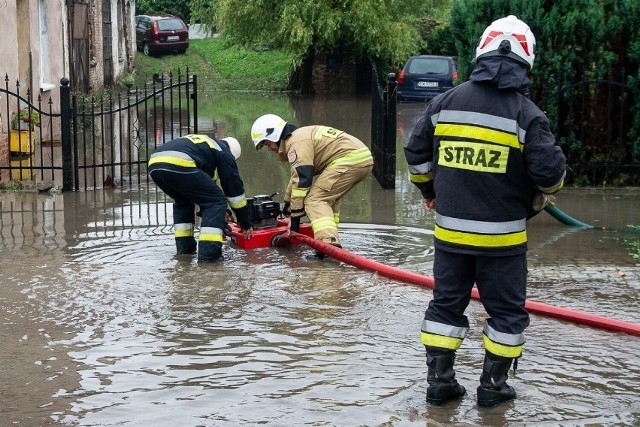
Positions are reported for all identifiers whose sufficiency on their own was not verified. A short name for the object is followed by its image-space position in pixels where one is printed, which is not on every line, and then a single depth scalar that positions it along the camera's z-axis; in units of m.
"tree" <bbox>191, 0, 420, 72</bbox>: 31.92
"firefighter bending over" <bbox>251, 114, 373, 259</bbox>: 9.09
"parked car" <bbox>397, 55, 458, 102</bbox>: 29.05
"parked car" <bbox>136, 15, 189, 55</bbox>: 42.97
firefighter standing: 5.17
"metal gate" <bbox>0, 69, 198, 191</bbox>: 13.09
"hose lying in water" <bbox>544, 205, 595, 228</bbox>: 10.25
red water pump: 9.47
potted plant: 15.73
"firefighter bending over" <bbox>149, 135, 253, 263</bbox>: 8.88
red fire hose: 6.59
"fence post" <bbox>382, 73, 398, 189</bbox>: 13.12
